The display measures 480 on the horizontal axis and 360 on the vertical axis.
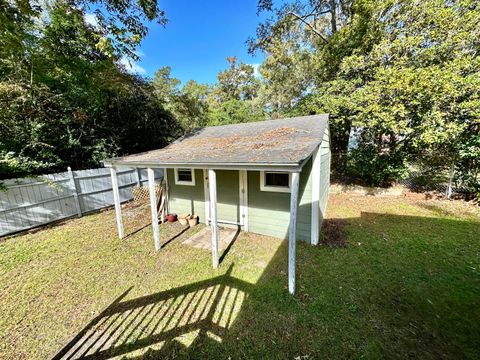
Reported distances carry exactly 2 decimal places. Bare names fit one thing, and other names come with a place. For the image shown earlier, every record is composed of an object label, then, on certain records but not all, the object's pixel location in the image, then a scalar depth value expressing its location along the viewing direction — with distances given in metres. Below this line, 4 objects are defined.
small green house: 3.57
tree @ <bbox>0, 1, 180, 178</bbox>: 6.09
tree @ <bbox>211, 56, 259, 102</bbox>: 27.02
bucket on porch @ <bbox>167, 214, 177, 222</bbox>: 6.74
